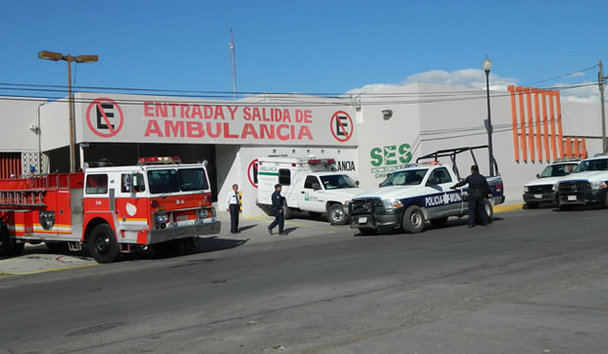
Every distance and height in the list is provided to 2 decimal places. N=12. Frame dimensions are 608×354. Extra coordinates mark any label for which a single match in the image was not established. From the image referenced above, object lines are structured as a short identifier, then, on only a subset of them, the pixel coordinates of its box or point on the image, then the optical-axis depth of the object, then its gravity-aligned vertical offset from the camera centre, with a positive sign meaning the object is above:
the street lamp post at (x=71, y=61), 21.69 +4.86
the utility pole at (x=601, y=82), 38.57 +5.86
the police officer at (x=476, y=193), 17.41 -0.36
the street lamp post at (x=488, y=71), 26.08 +4.69
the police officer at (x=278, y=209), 19.89 -0.68
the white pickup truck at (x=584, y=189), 20.94 -0.45
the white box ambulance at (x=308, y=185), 22.81 +0.07
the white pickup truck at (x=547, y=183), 23.89 -0.23
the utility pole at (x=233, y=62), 46.01 +9.72
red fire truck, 14.52 -0.30
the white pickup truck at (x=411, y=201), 17.30 -0.53
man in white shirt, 21.02 -0.58
